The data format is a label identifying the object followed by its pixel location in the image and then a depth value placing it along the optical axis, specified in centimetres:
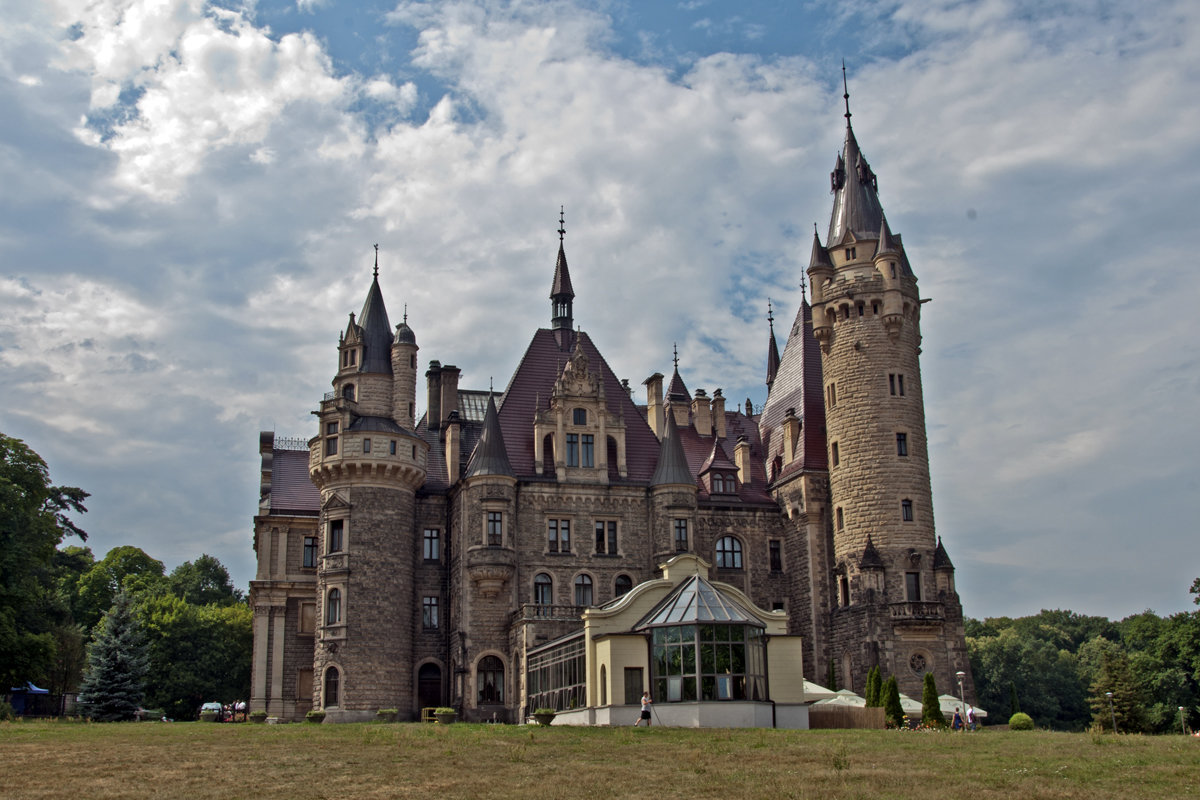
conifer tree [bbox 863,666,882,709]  4184
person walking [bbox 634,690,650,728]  3544
